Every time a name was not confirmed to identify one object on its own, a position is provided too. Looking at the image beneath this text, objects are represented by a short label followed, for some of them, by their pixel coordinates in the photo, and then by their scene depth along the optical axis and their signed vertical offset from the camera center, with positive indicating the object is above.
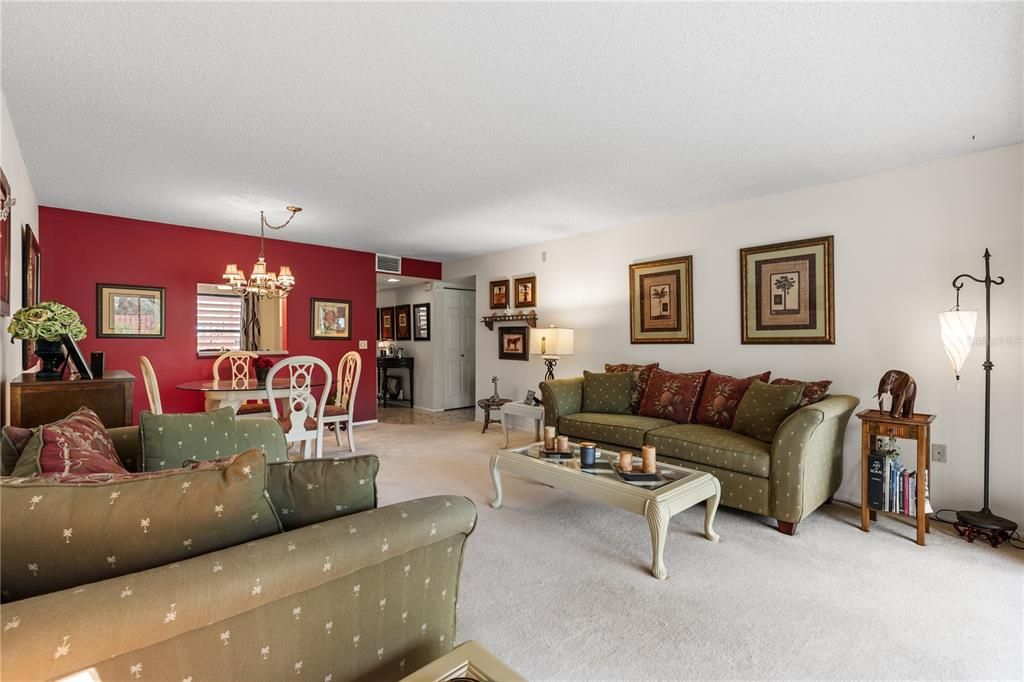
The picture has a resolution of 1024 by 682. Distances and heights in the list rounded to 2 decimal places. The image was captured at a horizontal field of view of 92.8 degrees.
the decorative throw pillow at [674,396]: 3.95 -0.46
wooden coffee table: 2.39 -0.79
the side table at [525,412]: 5.09 -0.77
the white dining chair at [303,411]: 3.88 -0.57
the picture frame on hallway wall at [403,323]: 8.31 +0.31
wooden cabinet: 2.37 -0.30
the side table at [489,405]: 6.00 -0.80
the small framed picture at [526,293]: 6.04 +0.60
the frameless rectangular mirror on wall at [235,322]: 5.31 +0.21
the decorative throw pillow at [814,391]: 3.30 -0.34
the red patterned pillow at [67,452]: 1.33 -0.33
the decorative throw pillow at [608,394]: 4.34 -0.48
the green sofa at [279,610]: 0.79 -0.53
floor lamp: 2.75 -0.12
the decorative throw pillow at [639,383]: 4.35 -0.38
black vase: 2.59 -0.09
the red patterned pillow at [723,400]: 3.67 -0.46
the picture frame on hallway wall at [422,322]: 7.87 +0.31
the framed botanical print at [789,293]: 3.72 +0.38
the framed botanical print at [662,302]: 4.58 +0.38
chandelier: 4.43 +0.55
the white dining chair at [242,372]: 4.45 -0.33
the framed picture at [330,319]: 6.09 +0.28
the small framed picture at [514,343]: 6.16 -0.03
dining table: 3.98 -0.41
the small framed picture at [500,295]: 6.40 +0.61
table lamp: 5.28 -0.01
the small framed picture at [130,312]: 4.73 +0.29
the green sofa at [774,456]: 2.85 -0.75
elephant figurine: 2.89 -0.31
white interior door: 7.73 -0.11
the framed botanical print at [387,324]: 8.80 +0.31
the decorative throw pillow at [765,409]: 3.23 -0.47
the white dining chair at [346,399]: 4.43 -0.59
